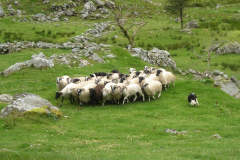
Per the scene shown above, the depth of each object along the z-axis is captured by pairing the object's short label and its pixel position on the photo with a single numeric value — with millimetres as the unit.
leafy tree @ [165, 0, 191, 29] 47188
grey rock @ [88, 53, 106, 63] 27650
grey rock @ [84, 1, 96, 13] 54625
